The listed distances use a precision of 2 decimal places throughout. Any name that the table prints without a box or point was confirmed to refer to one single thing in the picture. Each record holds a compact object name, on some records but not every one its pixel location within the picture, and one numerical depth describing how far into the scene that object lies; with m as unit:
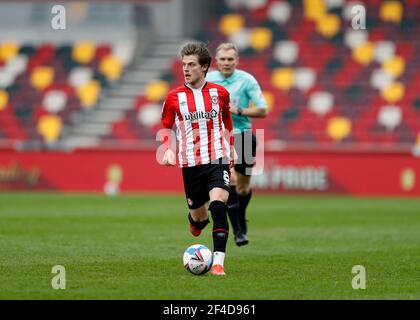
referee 11.27
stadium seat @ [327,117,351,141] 25.23
